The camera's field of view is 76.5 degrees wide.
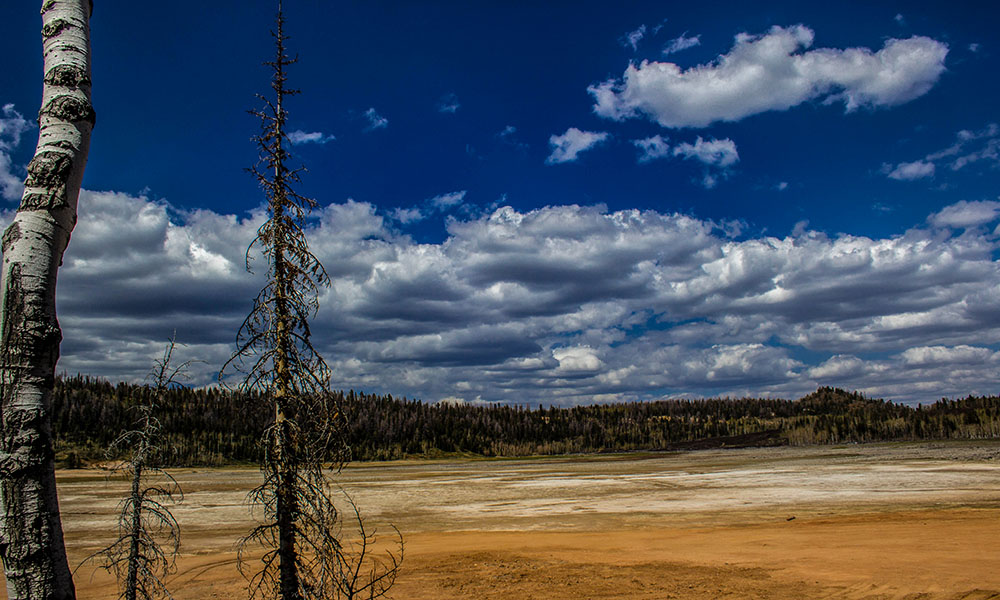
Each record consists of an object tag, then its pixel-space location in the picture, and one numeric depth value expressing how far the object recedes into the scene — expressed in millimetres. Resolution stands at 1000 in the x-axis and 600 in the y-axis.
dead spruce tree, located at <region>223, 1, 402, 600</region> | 8266
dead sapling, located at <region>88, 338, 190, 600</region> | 10984
